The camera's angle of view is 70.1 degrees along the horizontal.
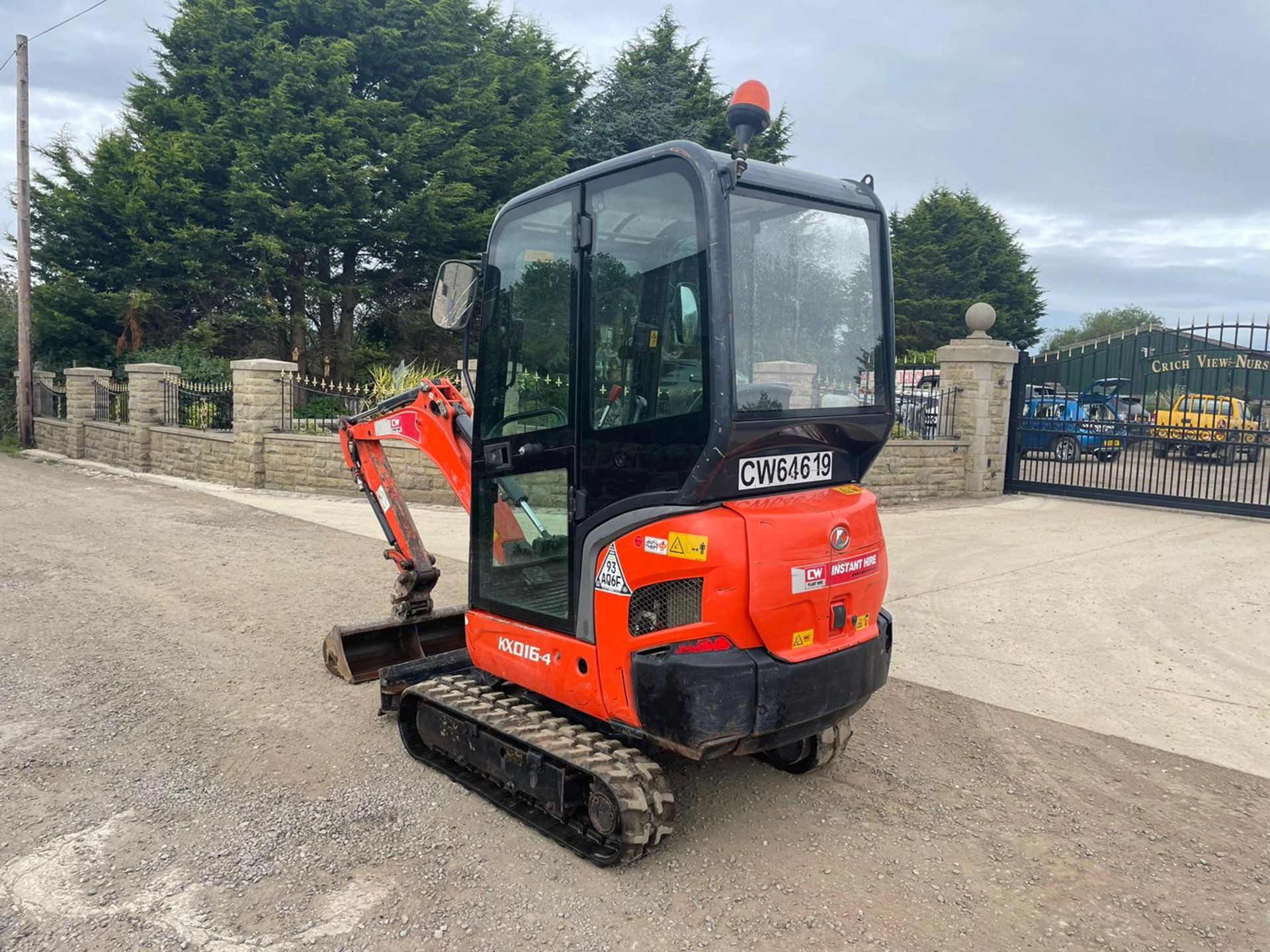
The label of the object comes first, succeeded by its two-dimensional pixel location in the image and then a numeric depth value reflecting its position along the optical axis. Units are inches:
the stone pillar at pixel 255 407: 553.0
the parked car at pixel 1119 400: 561.6
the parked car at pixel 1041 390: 578.9
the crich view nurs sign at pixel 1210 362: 482.6
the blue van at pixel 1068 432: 527.2
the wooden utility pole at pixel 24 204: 769.6
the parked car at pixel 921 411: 556.4
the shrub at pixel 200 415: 631.2
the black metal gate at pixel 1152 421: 487.2
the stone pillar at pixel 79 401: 749.3
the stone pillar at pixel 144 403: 659.4
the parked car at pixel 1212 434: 477.7
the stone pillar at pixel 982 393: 541.3
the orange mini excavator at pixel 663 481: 128.0
